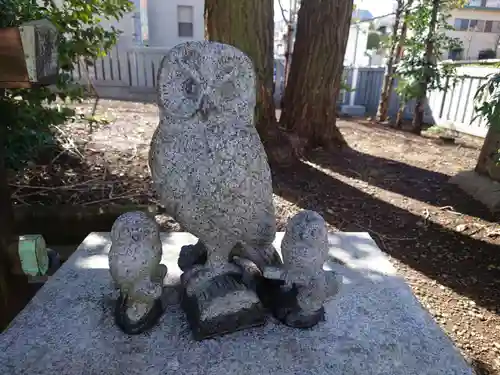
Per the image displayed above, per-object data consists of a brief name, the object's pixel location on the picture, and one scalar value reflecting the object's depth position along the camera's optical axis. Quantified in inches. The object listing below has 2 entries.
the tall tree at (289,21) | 266.2
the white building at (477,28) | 740.6
